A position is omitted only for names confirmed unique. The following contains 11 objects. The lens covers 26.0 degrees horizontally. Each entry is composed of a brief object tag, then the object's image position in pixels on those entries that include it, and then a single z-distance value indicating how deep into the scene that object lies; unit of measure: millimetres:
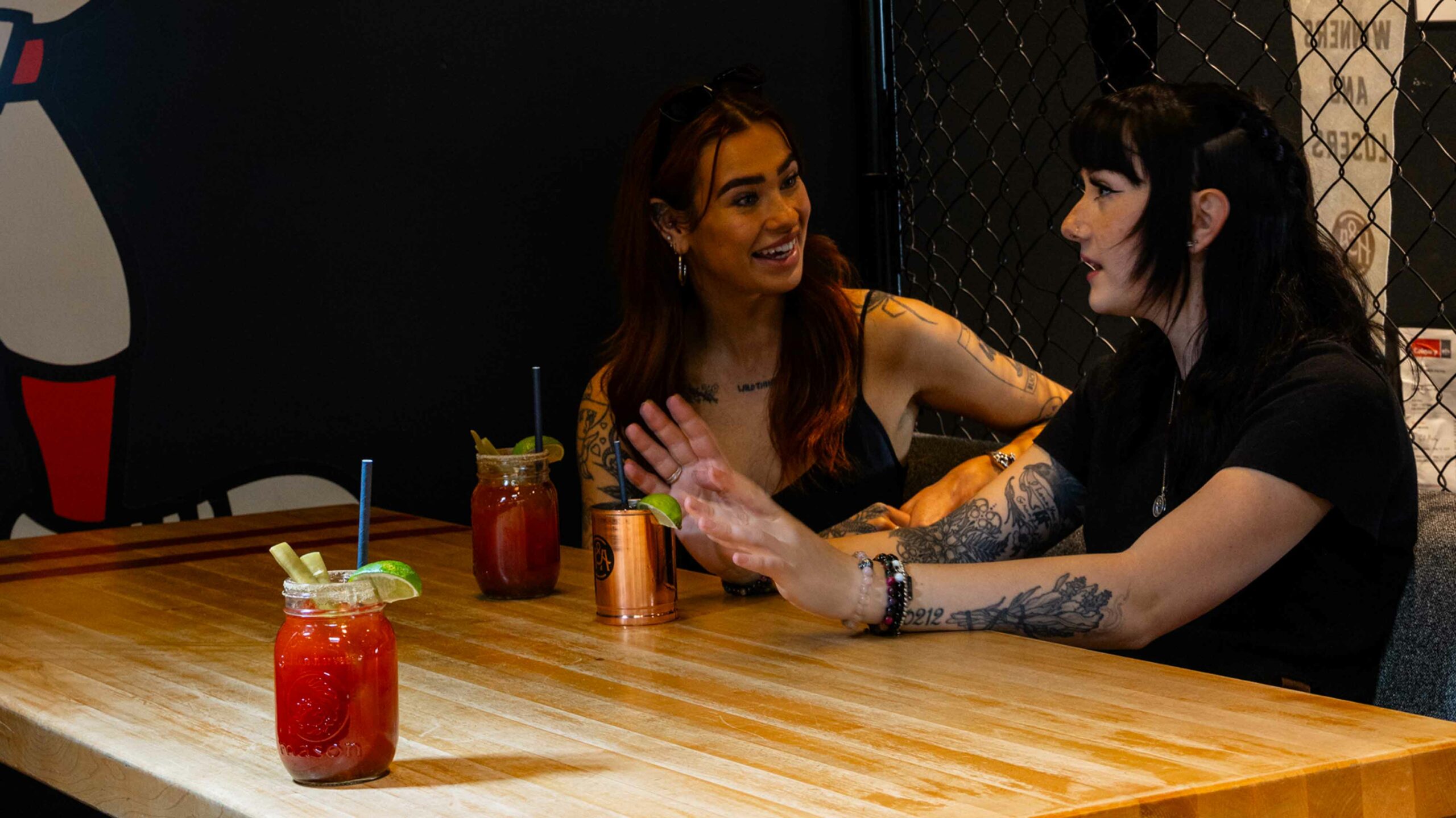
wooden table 2242
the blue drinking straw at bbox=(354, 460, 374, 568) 2329
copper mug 2674
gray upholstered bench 2643
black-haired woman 2615
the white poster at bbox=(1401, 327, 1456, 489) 3264
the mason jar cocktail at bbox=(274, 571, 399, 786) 2287
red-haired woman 3250
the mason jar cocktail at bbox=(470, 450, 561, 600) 2768
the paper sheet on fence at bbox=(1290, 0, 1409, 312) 3310
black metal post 4013
